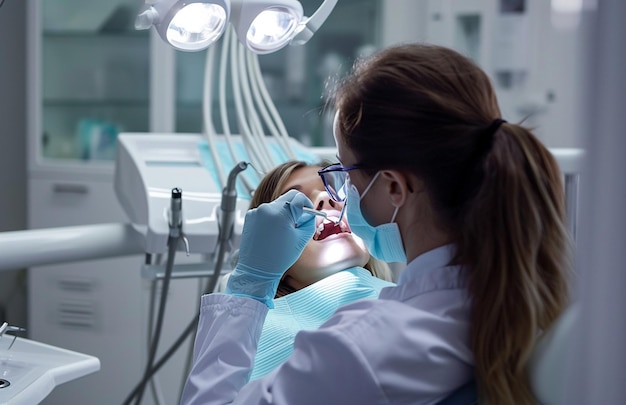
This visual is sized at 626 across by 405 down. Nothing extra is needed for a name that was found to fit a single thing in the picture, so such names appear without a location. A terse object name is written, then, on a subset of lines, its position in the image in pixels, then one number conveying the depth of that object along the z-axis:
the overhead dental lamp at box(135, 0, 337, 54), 1.26
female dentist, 0.92
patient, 1.41
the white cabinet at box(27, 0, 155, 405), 2.98
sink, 1.13
